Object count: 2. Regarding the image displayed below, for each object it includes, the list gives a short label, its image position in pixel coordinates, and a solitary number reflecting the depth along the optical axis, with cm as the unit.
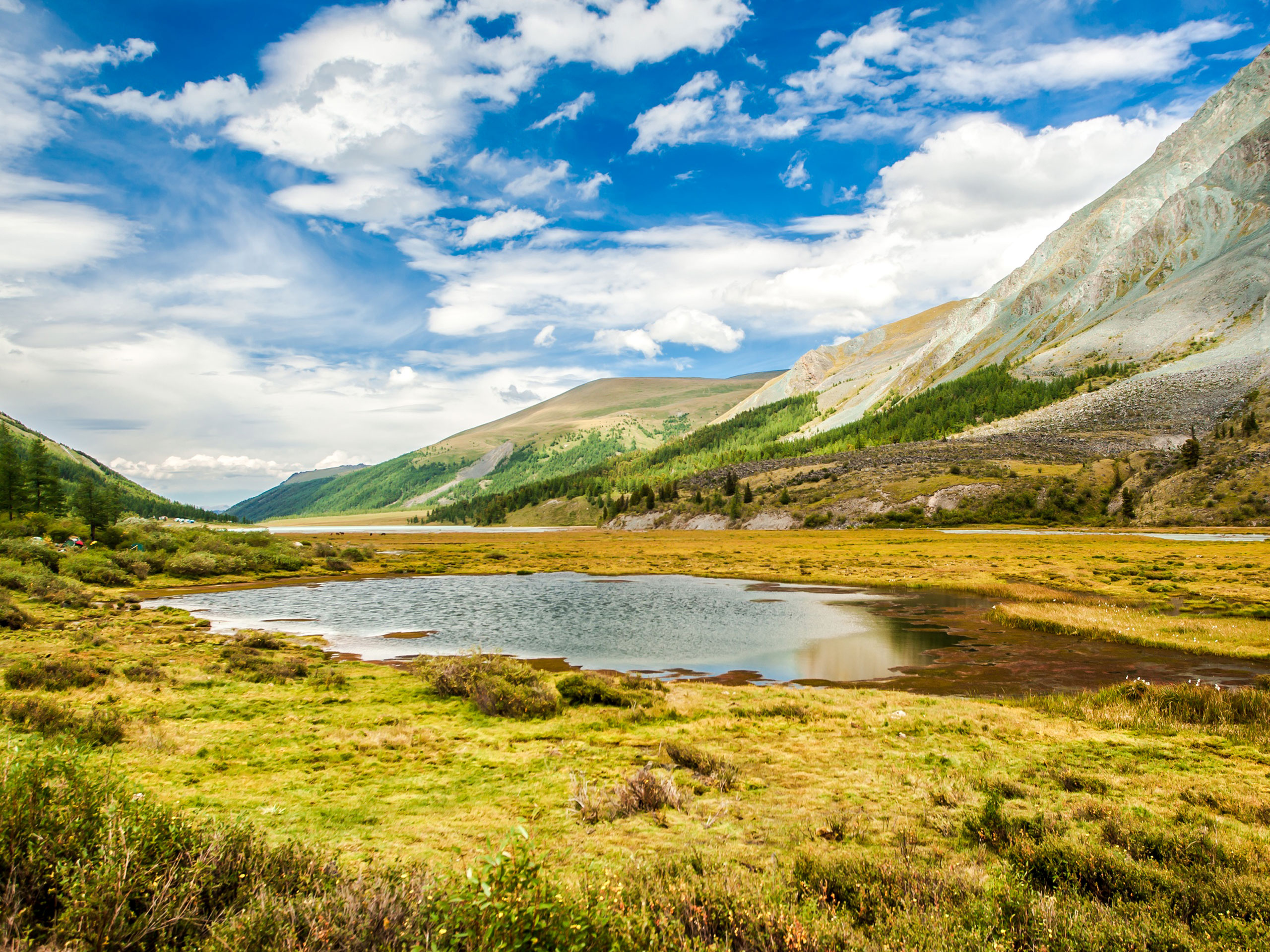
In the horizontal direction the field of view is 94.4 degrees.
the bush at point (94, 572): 4400
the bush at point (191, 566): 5347
